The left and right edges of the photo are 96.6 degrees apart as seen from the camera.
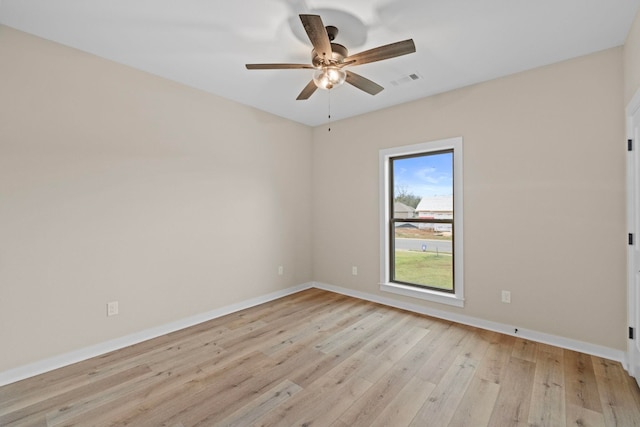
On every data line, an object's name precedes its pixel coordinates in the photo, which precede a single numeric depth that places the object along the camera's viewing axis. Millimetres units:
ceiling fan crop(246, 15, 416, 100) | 1873
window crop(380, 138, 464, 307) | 3406
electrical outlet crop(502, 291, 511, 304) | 3023
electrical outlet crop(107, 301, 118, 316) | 2707
